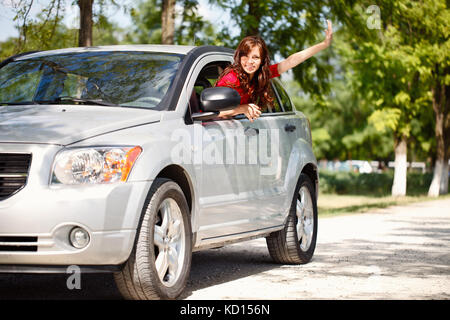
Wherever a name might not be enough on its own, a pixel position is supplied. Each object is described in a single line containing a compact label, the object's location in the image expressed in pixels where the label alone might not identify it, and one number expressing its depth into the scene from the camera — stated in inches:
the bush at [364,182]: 1631.4
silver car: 205.3
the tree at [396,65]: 842.2
